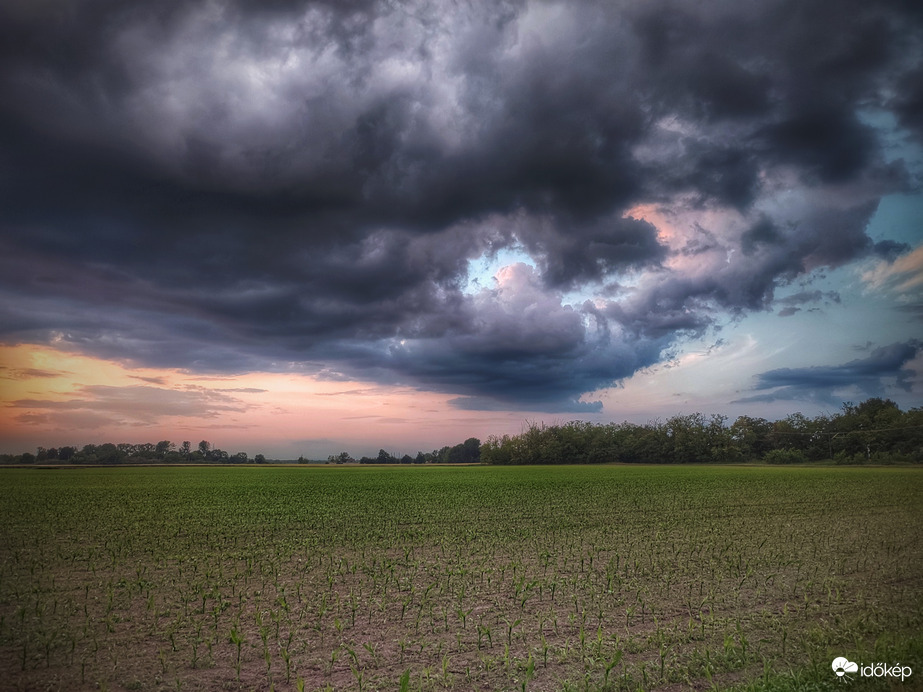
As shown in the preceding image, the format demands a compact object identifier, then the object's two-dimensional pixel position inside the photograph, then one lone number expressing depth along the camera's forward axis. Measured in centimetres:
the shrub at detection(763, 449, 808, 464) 11767
